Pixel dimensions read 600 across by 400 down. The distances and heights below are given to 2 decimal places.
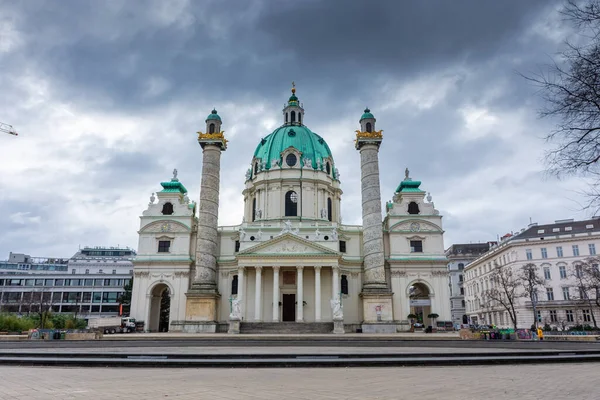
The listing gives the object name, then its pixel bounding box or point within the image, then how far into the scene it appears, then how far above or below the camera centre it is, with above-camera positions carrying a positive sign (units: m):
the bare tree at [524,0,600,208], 9.92 +4.80
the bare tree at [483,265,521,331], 55.69 +4.09
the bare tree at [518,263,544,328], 52.88 +4.71
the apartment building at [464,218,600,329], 59.38 +7.25
